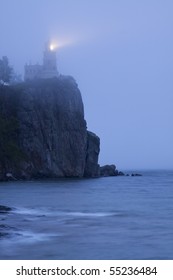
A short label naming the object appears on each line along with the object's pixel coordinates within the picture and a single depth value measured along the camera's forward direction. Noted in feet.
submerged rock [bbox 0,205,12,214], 144.09
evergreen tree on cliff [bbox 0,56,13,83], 560.61
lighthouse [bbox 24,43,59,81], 552.82
